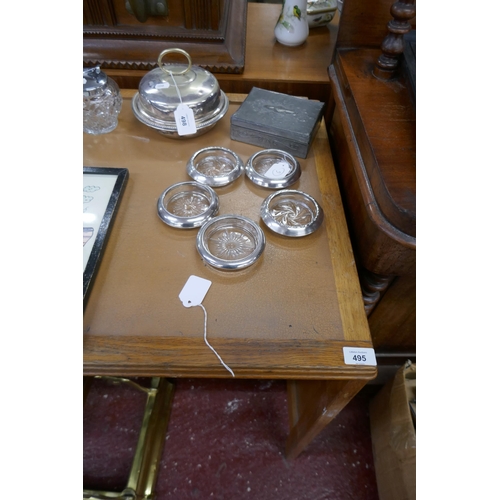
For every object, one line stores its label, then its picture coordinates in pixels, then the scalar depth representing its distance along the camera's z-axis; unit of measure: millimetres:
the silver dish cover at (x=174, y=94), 946
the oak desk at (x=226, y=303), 645
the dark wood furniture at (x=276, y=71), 1149
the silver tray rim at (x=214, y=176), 899
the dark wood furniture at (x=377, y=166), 731
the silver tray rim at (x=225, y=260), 749
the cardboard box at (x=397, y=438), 967
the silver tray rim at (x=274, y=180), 904
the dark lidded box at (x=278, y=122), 948
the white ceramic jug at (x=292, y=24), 1183
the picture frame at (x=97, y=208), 735
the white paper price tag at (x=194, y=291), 703
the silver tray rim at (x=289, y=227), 810
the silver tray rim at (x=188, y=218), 812
